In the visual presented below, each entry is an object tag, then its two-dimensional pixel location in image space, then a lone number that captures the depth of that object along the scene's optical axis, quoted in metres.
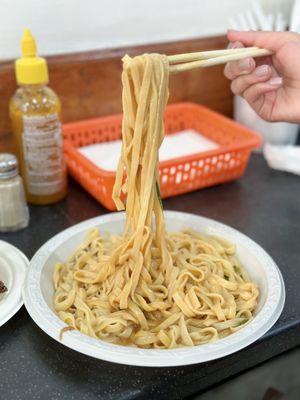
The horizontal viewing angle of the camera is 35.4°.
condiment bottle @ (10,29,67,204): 0.99
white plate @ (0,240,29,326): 0.76
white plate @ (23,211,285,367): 0.66
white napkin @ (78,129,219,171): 1.19
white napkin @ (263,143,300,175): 1.28
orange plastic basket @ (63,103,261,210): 1.09
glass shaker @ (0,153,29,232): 0.96
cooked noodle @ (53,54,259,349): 0.75
